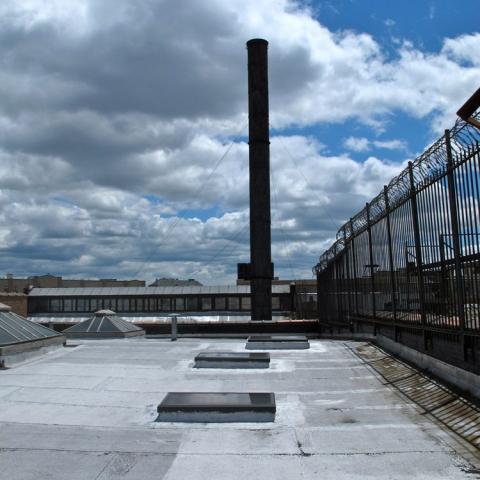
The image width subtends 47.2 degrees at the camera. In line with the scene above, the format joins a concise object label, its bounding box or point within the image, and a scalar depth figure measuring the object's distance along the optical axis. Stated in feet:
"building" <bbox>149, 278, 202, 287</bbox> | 307.78
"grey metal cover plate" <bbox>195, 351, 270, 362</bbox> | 37.66
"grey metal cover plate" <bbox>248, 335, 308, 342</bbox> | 49.16
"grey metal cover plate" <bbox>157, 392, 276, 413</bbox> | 23.67
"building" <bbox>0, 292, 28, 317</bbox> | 157.48
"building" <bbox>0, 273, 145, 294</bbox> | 250.37
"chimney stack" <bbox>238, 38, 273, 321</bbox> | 117.80
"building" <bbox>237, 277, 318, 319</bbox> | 129.33
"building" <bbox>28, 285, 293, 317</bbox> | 156.35
